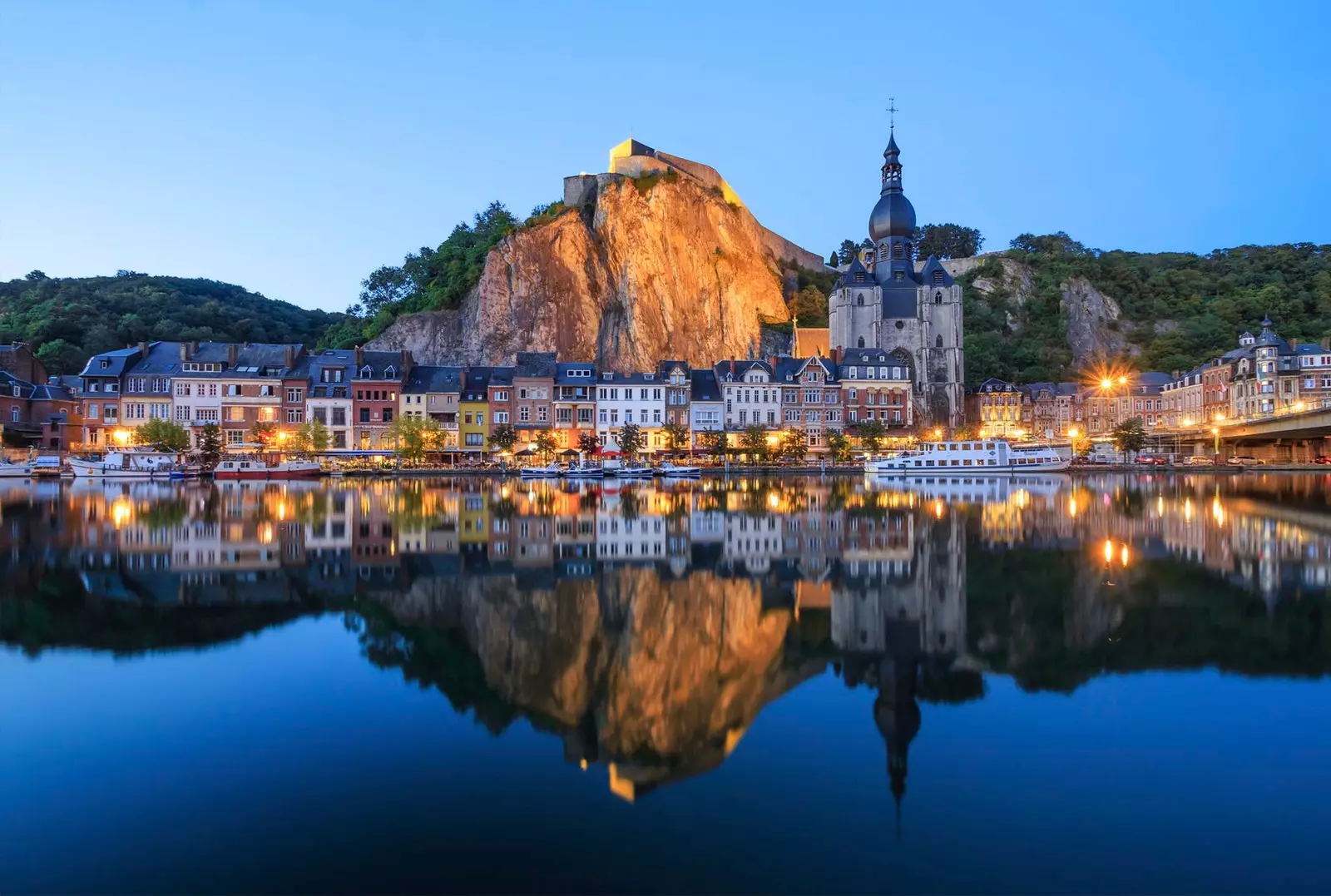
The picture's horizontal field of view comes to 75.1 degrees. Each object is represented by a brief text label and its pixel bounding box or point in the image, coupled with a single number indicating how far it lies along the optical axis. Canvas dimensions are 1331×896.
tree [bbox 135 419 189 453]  55.00
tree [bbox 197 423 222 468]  54.94
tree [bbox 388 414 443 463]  56.09
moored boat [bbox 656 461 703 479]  53.38
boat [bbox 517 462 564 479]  51.62
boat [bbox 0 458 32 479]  51.97
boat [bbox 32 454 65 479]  51.62
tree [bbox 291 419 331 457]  57.38
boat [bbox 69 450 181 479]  51.78
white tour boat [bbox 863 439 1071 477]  55.41
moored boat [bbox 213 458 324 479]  50.25
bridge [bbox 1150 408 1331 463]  48.97
